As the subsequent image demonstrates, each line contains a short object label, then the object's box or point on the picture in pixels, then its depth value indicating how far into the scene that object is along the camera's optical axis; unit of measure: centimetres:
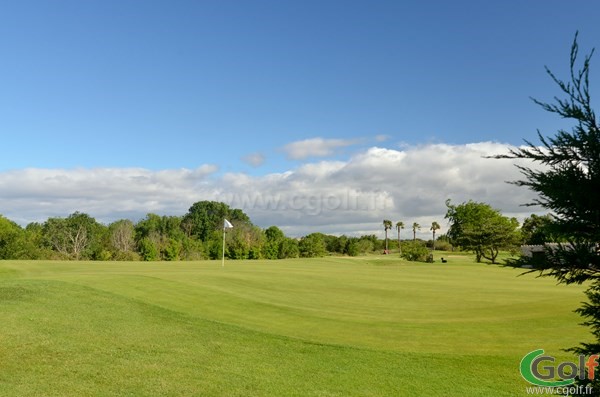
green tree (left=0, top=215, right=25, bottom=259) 5978
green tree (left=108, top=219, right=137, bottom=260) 7896
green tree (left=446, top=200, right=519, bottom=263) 8394
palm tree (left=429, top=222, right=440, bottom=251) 12950
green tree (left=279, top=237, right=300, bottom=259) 8272
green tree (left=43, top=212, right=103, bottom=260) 7350
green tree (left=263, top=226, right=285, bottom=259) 8000
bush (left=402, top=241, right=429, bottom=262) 7475
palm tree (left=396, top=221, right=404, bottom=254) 13038
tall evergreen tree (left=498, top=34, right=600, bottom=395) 442
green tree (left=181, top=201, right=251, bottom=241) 11231
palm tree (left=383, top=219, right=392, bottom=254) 12506
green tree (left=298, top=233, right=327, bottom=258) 8719
